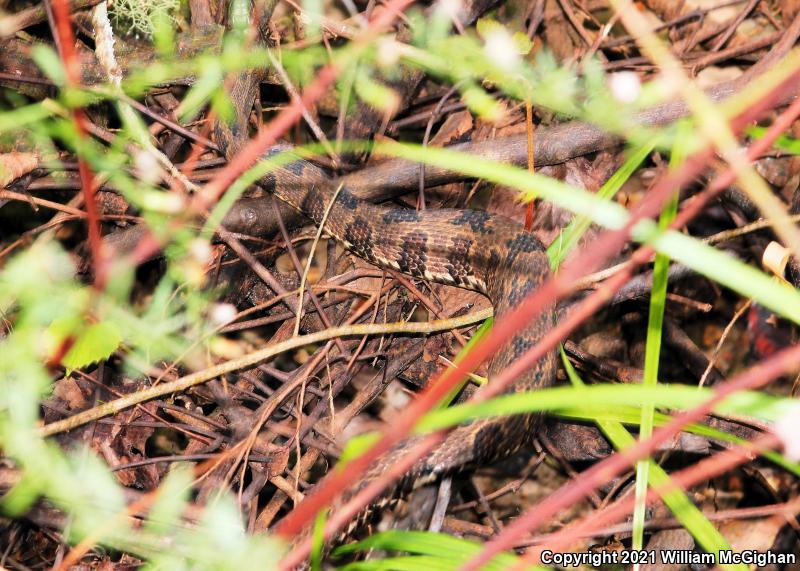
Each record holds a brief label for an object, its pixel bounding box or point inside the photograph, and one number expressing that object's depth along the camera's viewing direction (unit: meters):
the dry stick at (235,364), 2.99
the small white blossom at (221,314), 3.33
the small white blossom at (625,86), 3.76
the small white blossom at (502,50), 3.34
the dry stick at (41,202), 3.33
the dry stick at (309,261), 3.33
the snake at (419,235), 3.46
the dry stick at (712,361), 3.10
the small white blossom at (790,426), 1.46
